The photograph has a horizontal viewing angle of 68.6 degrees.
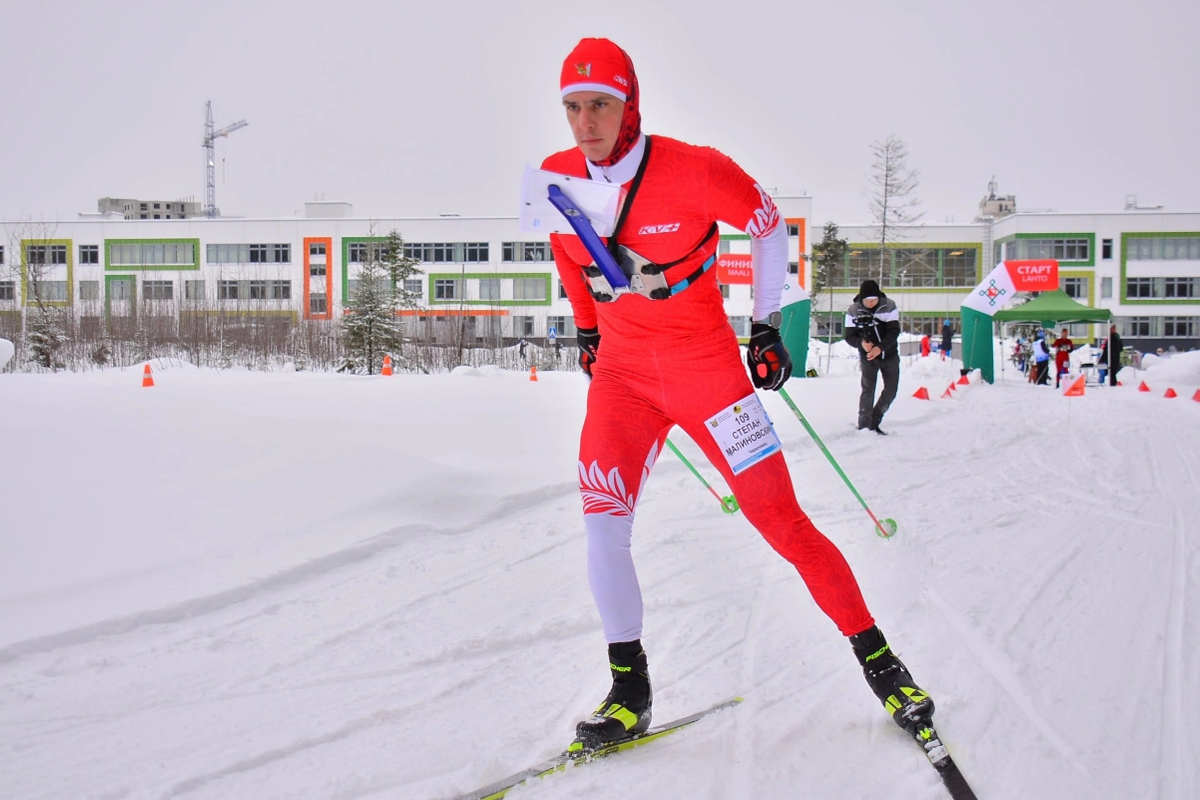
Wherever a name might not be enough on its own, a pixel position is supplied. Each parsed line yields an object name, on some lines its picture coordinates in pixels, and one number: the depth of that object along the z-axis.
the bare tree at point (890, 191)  48.53
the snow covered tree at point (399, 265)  36.19
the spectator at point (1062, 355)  22.89
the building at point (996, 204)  83.12
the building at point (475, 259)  58.75
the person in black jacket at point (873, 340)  10.98
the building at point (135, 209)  79.50
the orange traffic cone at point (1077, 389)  18.19
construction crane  85.12
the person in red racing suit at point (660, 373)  2.86
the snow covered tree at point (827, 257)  57.06
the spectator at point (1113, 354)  22.75
